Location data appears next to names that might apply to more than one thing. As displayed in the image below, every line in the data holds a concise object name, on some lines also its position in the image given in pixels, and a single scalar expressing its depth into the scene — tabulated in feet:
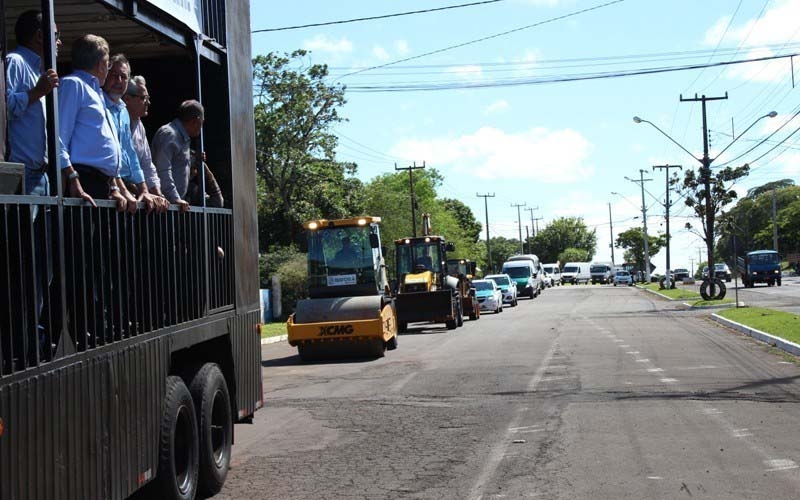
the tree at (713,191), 135.85
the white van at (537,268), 214.57
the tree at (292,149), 178.40
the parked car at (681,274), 313.94
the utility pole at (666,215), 204.62
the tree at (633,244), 402.62
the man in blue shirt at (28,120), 14.83
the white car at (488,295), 131.64
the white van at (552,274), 285.99
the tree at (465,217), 433.89
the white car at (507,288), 156.15
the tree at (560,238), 503.61
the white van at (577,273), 322.75
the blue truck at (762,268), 189.88
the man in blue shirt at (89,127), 16.52
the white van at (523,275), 192.44
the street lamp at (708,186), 126.94
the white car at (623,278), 278.05
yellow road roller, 62.18
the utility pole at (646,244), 268.41
